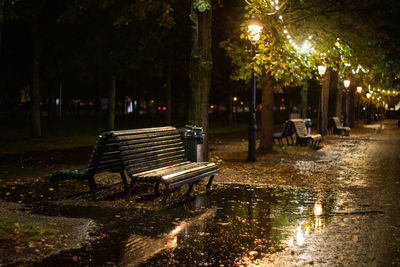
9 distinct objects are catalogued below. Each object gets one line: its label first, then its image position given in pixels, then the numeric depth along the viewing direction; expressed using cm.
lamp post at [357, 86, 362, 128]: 4312
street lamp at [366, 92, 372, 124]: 5295
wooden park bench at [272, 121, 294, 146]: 2108
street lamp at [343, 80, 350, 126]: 3664
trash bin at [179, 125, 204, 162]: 1125
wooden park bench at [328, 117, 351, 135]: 3312
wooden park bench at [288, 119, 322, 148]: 2139
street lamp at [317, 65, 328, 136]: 3013
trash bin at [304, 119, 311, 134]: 2730
